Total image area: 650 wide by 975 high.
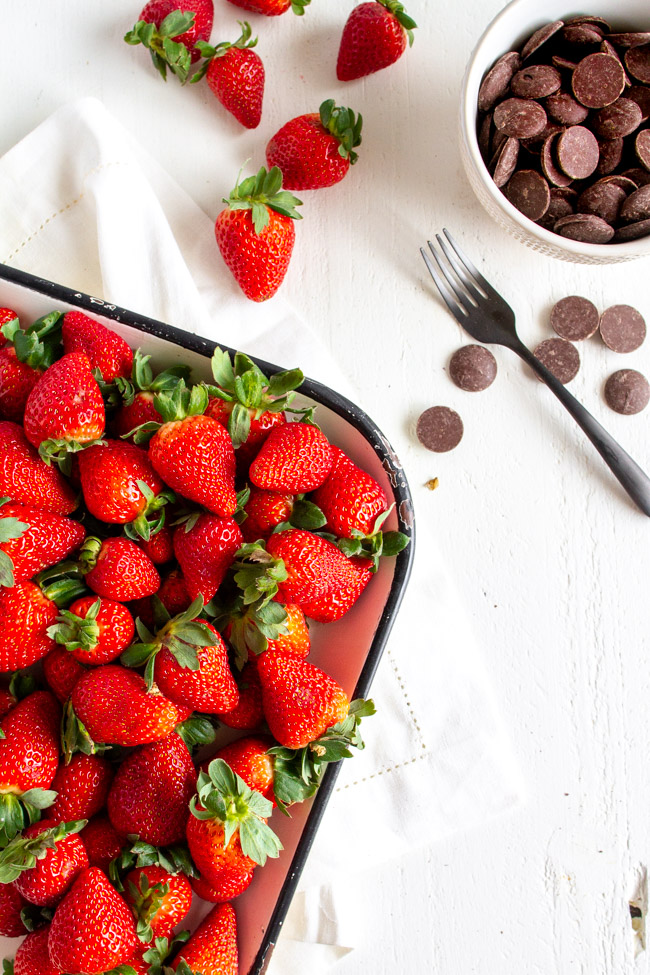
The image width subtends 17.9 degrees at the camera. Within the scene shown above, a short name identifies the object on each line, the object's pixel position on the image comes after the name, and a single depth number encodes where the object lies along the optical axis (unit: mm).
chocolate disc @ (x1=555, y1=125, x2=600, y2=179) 1002
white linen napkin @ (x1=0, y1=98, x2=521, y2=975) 1004
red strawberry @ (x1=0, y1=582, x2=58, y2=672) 917
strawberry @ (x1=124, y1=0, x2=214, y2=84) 1011
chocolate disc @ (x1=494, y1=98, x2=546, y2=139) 996
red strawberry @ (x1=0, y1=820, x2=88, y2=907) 908
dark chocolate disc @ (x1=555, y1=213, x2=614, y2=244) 995
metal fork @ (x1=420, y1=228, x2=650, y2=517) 1023
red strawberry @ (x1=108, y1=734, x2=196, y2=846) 927
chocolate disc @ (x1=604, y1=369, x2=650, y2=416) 1029
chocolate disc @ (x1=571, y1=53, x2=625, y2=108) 1000
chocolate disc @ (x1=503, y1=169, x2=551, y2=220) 1002
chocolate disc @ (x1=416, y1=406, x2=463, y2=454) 1024
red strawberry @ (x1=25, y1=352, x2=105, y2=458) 911
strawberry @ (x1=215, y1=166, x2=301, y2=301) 992
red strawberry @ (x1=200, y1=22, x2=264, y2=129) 1019
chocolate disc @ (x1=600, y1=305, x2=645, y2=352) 1031
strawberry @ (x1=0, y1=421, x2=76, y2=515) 919
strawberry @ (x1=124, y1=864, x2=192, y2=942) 917
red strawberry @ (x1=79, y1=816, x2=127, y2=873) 937
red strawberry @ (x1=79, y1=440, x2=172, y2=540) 918
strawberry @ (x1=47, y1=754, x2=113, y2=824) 937
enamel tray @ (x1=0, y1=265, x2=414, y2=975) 926
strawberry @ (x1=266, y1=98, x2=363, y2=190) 1013
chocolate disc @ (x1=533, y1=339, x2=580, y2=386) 1032
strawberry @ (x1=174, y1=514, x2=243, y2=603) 922
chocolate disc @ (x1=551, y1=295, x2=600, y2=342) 1031
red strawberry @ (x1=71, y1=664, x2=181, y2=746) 918
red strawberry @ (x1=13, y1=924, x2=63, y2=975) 925
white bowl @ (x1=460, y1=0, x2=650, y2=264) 989
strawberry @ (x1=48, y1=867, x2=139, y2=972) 902
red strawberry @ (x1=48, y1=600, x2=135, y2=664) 917
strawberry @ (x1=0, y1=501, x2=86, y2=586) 908
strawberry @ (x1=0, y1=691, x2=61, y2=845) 918
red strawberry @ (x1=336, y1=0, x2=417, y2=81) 1018
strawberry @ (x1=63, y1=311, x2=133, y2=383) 931
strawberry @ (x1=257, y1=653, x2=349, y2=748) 917
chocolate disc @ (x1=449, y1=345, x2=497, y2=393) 1024
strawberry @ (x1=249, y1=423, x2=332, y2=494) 920
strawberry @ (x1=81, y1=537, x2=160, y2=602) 920
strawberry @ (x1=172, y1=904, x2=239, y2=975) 923
